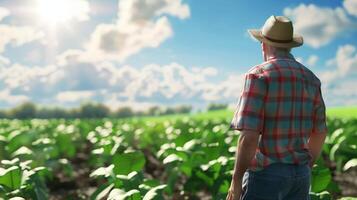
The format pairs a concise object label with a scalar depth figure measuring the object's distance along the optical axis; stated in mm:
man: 3123
